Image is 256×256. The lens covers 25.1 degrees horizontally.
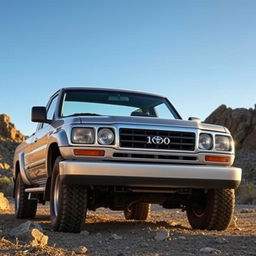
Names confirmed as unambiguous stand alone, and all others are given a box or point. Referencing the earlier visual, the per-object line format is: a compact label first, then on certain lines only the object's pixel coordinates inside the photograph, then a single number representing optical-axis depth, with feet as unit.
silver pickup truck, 20.76
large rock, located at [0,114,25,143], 248.42
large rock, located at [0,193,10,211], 43.31
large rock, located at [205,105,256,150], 194.18
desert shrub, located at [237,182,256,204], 73.05
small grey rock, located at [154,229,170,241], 19.72
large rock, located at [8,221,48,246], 17.71
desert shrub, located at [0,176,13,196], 86.00
